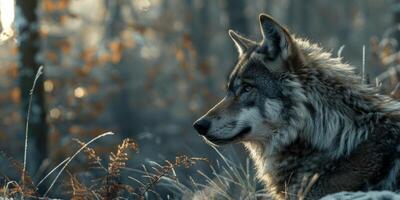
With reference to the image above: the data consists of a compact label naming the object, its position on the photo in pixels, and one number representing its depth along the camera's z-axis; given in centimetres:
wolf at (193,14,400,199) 473
